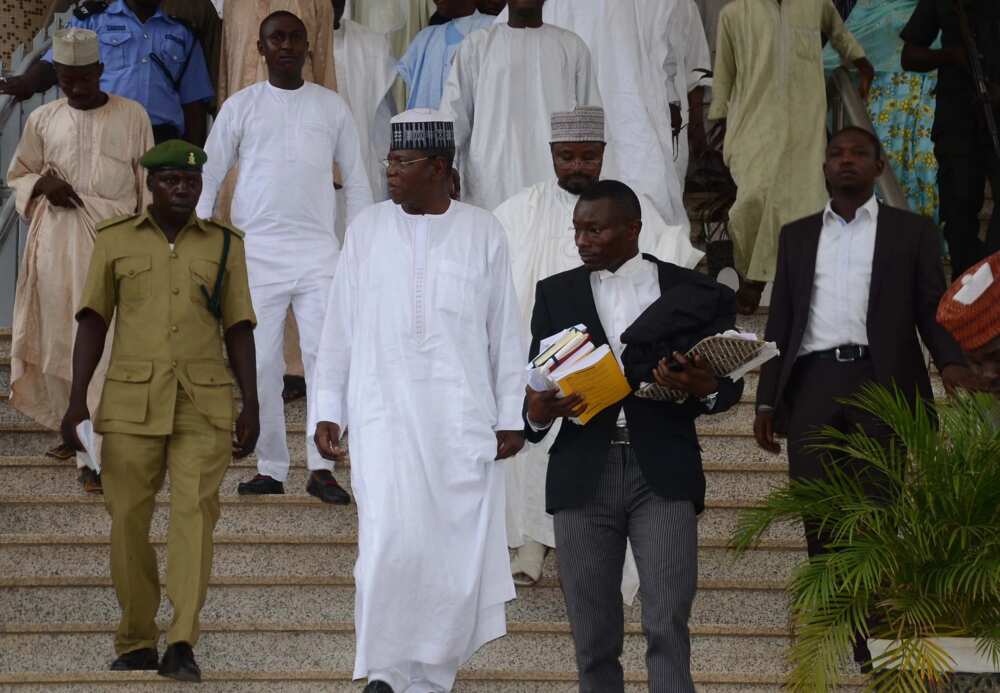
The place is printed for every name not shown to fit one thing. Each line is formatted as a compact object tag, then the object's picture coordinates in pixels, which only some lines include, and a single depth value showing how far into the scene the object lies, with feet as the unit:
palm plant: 19.97
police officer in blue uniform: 33.24
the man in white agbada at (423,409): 23.59
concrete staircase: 25.64
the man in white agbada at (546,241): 27.14
